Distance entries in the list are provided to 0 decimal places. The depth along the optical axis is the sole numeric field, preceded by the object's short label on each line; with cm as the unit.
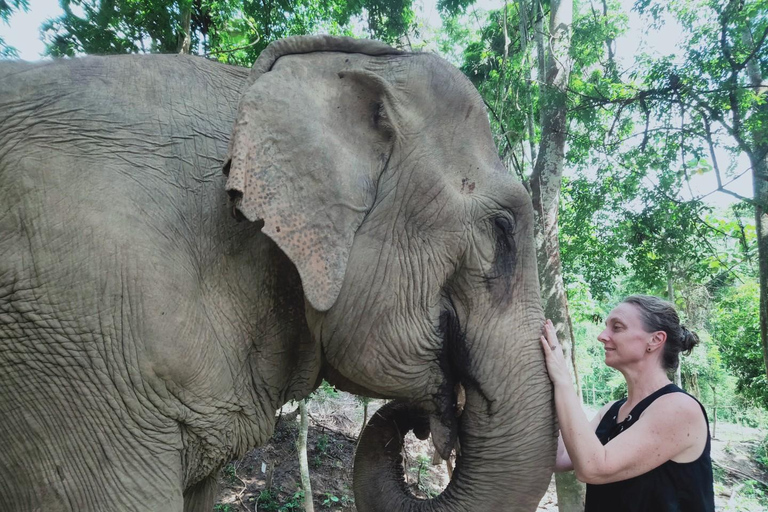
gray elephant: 155
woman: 200
